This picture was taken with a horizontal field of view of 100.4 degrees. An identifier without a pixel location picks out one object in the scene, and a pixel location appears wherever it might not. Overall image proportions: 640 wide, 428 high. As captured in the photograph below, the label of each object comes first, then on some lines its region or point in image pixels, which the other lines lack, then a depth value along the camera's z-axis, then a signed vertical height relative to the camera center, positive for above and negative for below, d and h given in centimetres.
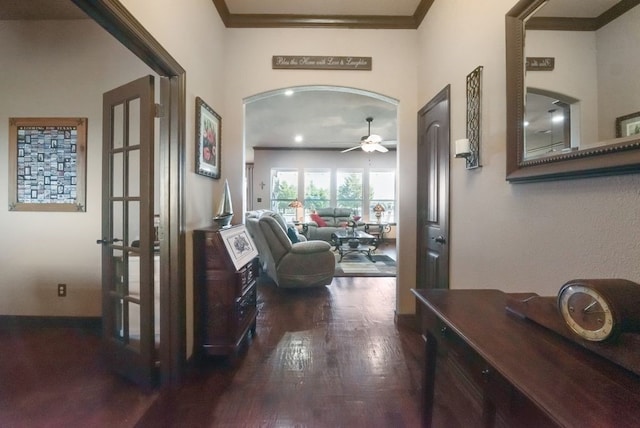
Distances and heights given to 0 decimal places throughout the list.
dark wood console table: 55 -39
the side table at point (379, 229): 721 -52
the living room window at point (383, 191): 842 +67
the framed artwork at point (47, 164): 242 +45
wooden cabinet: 197 -62
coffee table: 563 -63
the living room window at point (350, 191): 842 +67
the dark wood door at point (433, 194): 211 +16
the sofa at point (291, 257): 359 -62
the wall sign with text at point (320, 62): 266 +150
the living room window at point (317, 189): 838 +73
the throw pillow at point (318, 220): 745 -22
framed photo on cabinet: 201 -27
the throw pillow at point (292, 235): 443 -38
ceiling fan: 498 +133
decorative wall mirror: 86 +48
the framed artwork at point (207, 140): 203 +60
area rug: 460 -103
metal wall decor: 166 +64
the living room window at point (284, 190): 833 +70
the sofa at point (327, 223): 707 -31
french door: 167 -13
